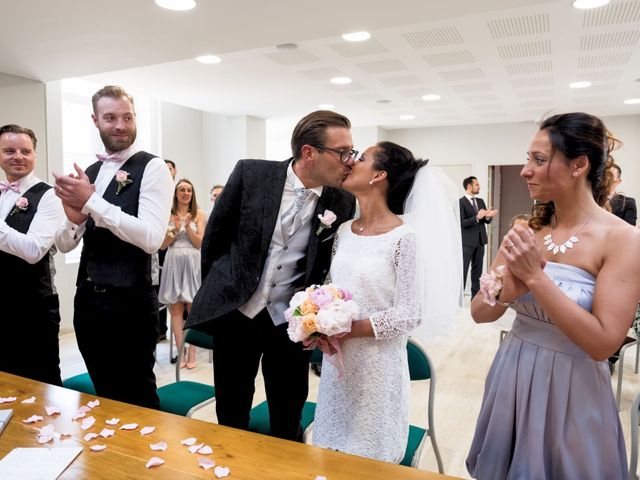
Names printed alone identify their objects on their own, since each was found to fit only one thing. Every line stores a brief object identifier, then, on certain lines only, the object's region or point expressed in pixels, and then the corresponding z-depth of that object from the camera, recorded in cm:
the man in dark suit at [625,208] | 511
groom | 188
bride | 172
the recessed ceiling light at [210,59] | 518
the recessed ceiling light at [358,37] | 453
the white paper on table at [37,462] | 118
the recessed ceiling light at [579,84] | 655
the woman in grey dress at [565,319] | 129
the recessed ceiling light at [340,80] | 616
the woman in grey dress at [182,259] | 470
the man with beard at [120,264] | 204
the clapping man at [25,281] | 259
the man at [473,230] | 802
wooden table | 122
